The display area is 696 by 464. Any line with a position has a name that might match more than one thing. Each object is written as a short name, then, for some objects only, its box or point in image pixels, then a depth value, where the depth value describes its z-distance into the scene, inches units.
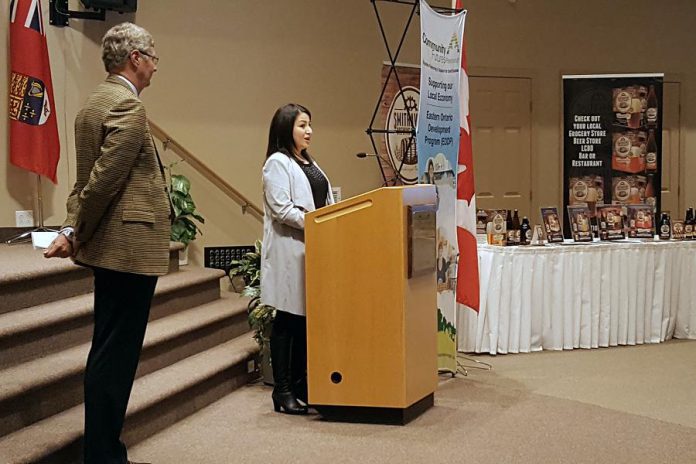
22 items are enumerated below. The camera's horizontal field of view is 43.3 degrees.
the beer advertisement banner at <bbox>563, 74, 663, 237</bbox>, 254.2
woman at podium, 160.2
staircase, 126.8
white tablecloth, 215.9
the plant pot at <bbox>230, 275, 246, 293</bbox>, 245.4
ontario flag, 217.3
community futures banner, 181.0
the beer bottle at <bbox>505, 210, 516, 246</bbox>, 221.5
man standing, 111.9
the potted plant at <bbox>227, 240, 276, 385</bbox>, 181.5
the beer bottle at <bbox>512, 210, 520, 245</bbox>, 221.9
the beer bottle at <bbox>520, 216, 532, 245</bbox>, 222.2
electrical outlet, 225.9
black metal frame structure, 218.8
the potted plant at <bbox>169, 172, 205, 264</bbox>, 229.9
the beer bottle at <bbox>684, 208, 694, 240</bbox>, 239.5
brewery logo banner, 233.1
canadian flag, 197.2
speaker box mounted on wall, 227.0
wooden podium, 151.3
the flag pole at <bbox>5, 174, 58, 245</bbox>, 224.7
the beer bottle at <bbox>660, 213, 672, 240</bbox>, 237.5
